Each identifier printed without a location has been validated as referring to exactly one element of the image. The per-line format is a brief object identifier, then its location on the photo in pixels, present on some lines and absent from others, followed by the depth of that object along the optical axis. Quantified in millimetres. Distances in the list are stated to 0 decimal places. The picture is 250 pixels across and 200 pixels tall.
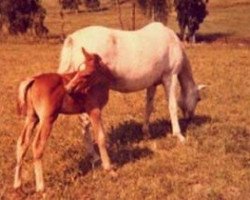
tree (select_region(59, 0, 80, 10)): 47525
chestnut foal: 7775
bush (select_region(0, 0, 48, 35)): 43388
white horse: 9180
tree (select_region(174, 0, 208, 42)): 46868
